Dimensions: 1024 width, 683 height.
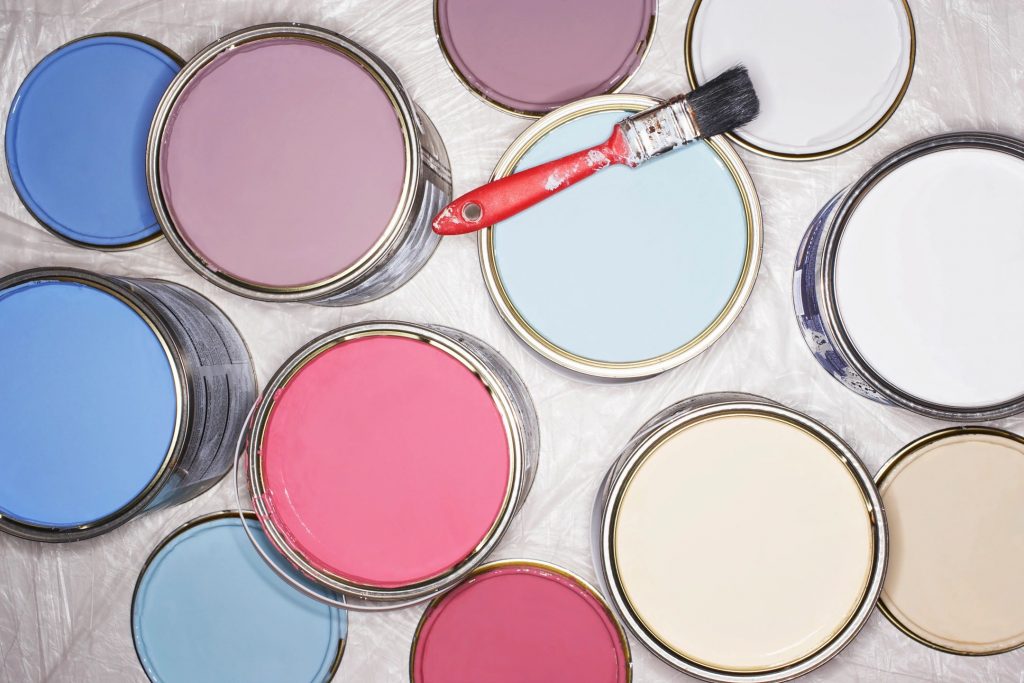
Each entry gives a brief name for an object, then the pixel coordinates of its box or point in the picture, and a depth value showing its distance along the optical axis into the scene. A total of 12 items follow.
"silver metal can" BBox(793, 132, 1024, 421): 0.97
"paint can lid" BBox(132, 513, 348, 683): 1.10
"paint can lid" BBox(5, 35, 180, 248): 1.10
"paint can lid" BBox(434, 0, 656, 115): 1.05
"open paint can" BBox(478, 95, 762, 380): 0.97
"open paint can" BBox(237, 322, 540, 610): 0.92
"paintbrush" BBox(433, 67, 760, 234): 0.91
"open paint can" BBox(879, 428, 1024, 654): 1.06
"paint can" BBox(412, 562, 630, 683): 1.07
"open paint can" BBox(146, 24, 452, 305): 0.92
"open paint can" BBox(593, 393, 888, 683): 0.96
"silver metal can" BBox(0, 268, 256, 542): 0.95
